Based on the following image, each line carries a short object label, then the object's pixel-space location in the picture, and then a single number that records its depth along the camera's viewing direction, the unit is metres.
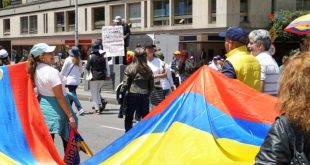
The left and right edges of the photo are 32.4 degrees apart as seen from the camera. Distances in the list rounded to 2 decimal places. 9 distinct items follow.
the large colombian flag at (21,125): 5.76
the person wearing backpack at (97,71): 14.00
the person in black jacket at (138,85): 8.75
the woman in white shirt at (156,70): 9.91
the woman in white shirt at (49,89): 5.96
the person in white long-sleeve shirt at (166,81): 10.69
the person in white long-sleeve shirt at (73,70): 12.91
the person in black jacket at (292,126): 2.54
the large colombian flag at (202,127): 4.18
